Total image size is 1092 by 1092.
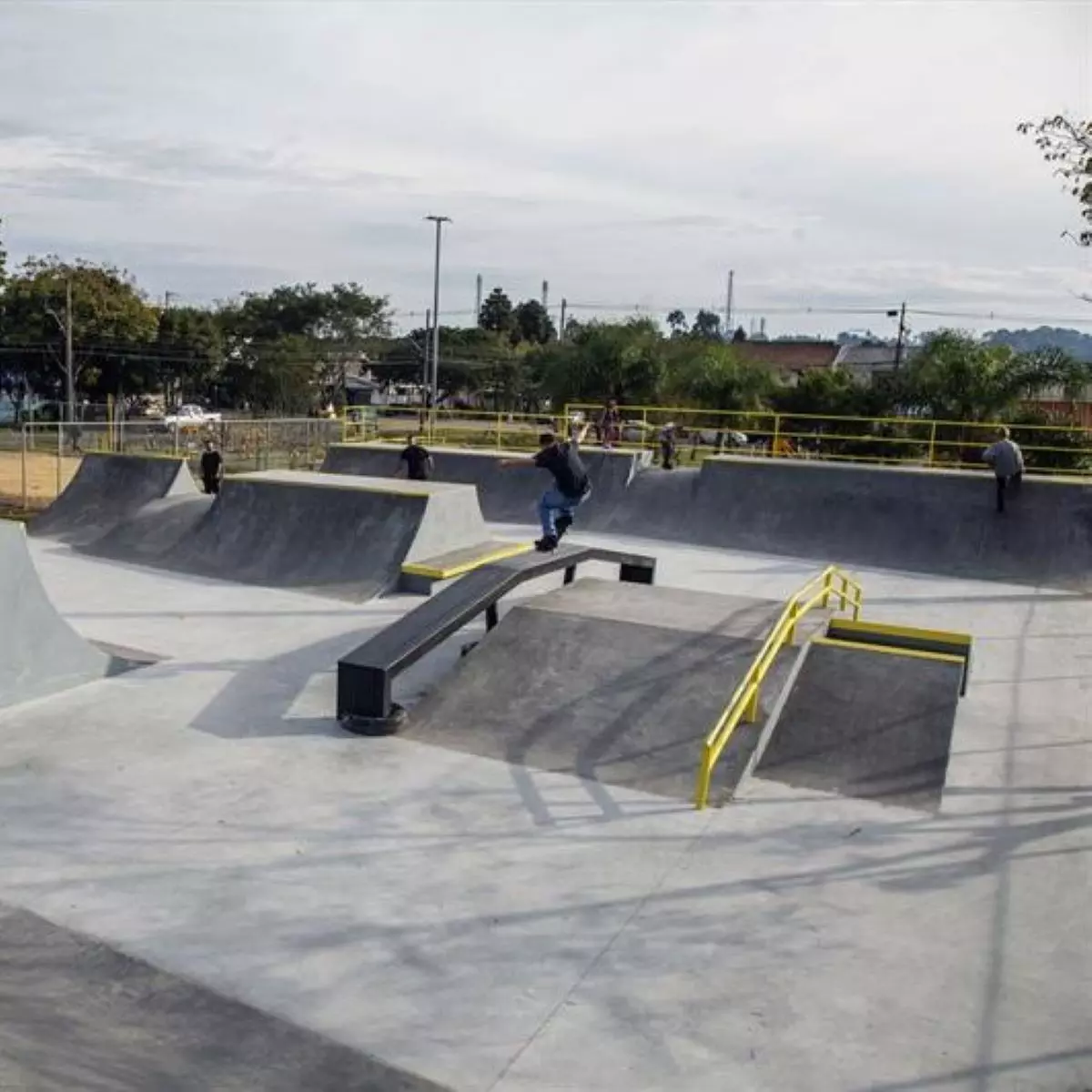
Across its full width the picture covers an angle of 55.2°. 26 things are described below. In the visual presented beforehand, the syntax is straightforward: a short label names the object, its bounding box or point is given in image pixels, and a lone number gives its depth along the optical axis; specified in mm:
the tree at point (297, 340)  61031
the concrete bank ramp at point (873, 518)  16047
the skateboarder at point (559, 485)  10992
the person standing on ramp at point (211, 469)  18922
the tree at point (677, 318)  117025
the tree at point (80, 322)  45812
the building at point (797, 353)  78312
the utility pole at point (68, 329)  41750
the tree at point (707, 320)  126875
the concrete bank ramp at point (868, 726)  7184
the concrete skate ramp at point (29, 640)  8359
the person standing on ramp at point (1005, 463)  16516
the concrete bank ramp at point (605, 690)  7375
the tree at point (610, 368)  39656
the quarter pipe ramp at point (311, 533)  13828
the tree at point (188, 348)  54250
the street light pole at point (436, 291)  36406
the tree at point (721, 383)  37562
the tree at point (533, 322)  88812
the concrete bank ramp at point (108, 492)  18078
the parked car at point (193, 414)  47294
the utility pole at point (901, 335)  48769
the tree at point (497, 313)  89188
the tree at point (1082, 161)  14758
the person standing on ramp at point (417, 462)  19219
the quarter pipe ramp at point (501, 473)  19969
